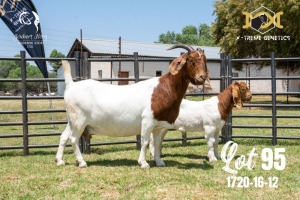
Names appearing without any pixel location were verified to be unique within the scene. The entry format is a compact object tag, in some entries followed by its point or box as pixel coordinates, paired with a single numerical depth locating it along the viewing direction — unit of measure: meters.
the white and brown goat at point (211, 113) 7.65
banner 11.95
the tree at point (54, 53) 110.56
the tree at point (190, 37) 104.06
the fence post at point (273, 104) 9.61
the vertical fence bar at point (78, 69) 8.80
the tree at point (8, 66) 111.71
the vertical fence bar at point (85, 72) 8.76
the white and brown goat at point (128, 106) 6.72
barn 34.38
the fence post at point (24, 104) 8.59
